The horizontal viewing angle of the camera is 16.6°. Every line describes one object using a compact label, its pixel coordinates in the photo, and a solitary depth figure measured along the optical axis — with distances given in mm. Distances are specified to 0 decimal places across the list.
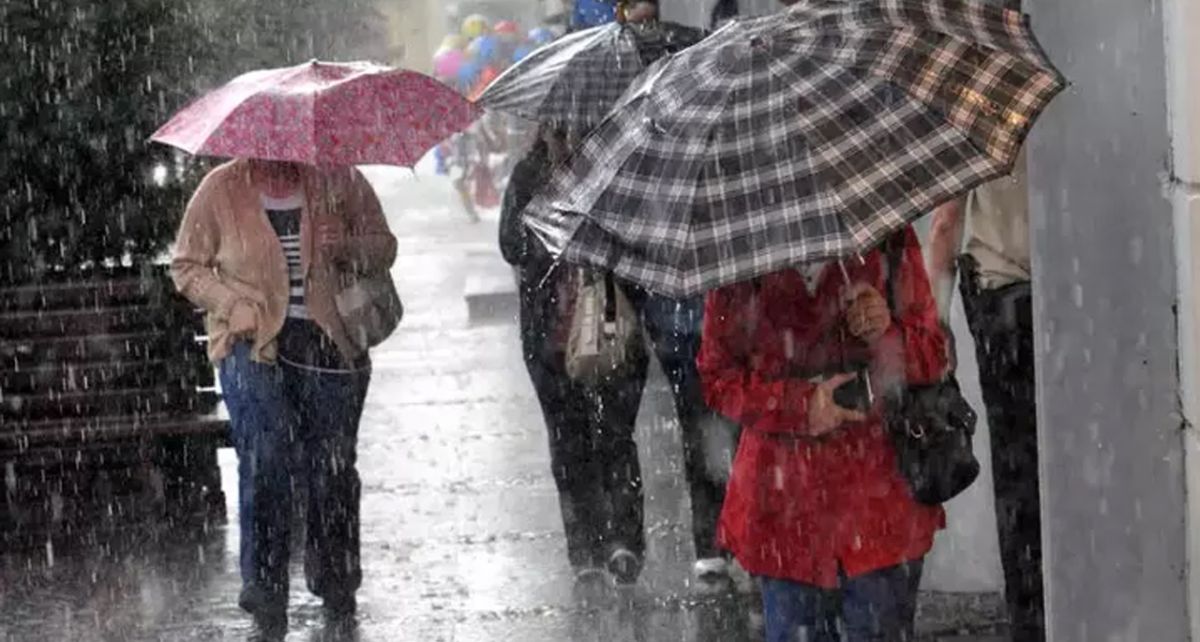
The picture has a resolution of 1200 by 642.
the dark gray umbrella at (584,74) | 14234
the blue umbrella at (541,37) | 42378
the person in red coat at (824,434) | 9566
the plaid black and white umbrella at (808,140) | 8842
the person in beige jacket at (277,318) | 14261
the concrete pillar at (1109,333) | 9729
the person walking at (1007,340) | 11772
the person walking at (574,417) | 15263
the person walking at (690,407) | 15249
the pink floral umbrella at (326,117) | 13937
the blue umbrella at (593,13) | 23773
